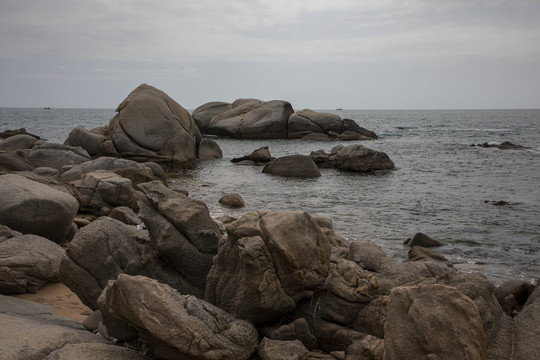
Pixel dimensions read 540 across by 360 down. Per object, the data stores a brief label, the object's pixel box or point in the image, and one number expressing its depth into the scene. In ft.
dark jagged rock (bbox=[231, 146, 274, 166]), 93.44
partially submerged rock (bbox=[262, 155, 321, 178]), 78.33
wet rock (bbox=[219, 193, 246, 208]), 53.11
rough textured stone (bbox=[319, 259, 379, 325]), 18.28
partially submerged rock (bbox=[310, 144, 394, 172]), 86.89
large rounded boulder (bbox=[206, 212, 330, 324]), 17.61
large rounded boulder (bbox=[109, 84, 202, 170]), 80.74
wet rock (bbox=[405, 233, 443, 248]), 38.04
